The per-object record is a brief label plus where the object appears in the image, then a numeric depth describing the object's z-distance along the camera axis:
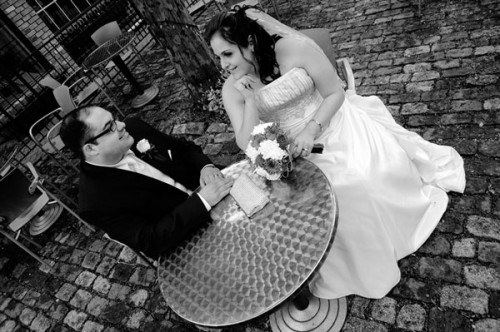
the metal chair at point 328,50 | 2.96
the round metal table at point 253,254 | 1.75
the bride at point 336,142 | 2.37
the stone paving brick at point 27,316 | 3.87
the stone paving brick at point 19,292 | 4.22
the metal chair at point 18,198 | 4.30
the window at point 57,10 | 8.93
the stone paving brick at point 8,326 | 3.93
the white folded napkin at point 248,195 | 2.14
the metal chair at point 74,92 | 5.30
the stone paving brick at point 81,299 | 3.67
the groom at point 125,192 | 2.23
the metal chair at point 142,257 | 2.49
